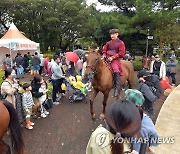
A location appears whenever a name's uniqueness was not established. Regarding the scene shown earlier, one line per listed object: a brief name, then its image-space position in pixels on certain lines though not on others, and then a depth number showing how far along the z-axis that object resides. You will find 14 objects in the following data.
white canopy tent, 10.80
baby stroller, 5.39
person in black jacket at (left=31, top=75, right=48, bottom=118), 4.07
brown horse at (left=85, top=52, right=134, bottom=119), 3.67
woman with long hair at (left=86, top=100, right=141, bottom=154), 1.11
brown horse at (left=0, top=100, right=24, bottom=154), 2.13
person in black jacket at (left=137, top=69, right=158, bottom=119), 3.13
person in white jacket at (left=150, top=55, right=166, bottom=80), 5.79
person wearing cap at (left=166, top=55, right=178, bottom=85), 7.05
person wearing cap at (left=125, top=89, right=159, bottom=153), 1.56
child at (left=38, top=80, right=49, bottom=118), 4.16
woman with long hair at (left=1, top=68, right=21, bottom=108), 3.29
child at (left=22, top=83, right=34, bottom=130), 3.66
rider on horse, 4.03
